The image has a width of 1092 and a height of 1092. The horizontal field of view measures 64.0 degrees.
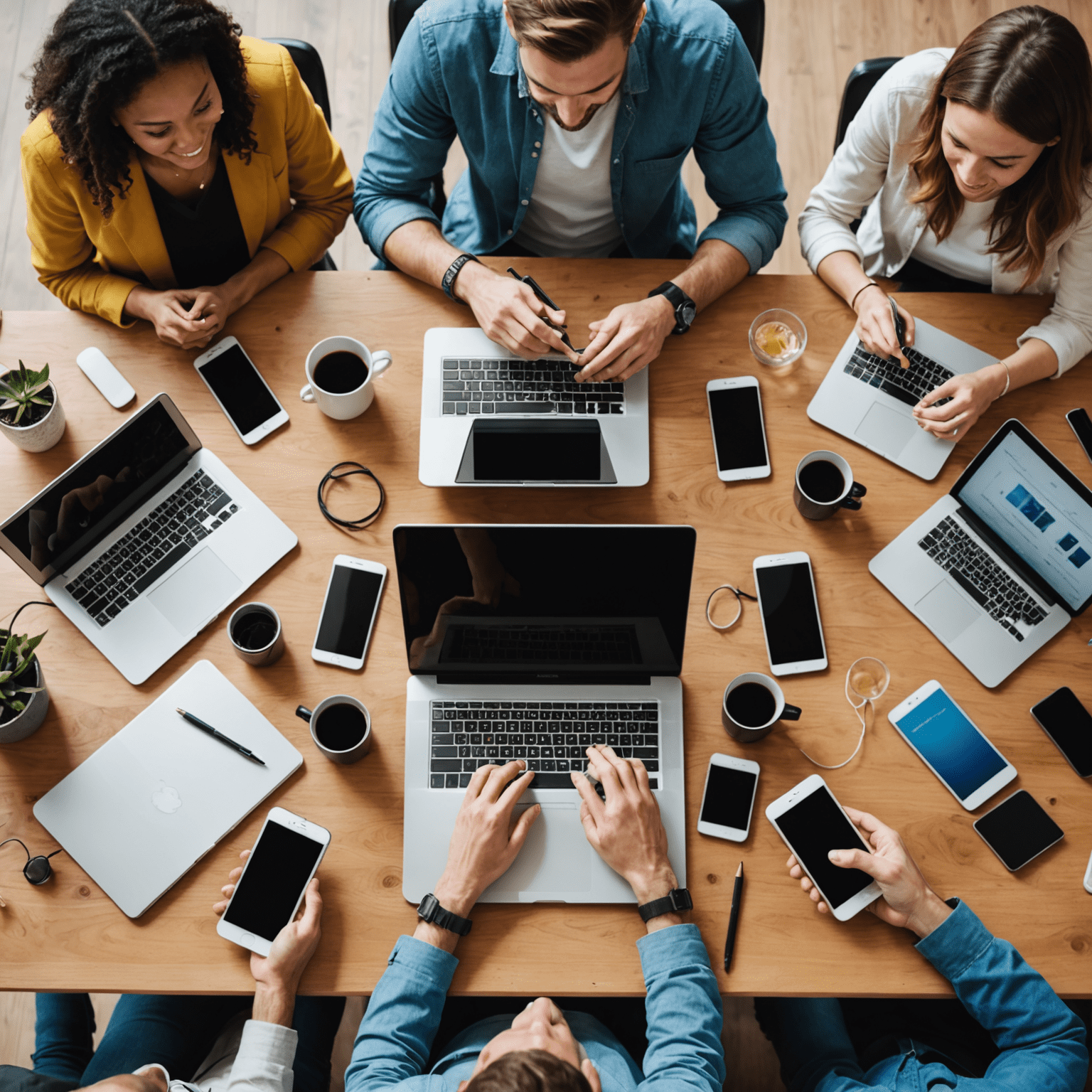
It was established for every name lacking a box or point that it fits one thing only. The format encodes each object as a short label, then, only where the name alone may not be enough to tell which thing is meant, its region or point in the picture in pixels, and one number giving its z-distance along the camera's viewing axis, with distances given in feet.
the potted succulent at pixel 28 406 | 4.98
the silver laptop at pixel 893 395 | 5.26
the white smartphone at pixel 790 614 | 4.88
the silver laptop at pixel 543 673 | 4.19
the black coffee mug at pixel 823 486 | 4.96
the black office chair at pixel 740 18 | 5.65
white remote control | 5.27
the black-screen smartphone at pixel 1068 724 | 4.72
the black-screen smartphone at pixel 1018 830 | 4.57
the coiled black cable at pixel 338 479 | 5.09
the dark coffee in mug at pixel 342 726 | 4.64
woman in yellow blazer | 4.64
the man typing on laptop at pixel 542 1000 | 4.24
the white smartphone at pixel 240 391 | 5.24
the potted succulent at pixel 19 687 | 4.49
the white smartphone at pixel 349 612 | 4.84
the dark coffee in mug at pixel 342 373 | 5.16
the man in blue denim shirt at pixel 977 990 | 4.32
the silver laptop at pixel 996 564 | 4.64
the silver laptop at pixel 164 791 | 4.48
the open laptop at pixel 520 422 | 5.06
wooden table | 4.40
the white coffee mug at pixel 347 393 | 5.02
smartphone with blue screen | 4.67
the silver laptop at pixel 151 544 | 4.70
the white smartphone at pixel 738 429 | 5.22
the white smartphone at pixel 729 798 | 4.59
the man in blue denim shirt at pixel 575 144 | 5.03
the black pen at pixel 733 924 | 4.42
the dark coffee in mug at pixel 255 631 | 4.81
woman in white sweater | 4.88
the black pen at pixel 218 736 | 4.66
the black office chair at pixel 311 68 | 5.89
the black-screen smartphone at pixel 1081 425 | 5.30
